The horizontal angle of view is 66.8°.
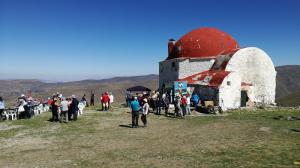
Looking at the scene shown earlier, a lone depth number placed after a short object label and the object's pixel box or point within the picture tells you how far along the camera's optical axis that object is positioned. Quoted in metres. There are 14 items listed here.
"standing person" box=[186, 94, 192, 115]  17.62
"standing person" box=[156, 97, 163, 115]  17.96
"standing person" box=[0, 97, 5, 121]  16.22
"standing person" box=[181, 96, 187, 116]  17.03
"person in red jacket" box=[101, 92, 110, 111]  20.24
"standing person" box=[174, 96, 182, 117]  16.98
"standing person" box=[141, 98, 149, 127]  13.96
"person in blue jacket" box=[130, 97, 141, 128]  13.90
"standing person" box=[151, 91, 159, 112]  19.42
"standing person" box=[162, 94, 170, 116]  17.61
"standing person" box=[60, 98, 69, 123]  15.23
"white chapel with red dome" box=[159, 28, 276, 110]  21.10
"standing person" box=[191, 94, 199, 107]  19.85
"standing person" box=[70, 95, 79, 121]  15.70
